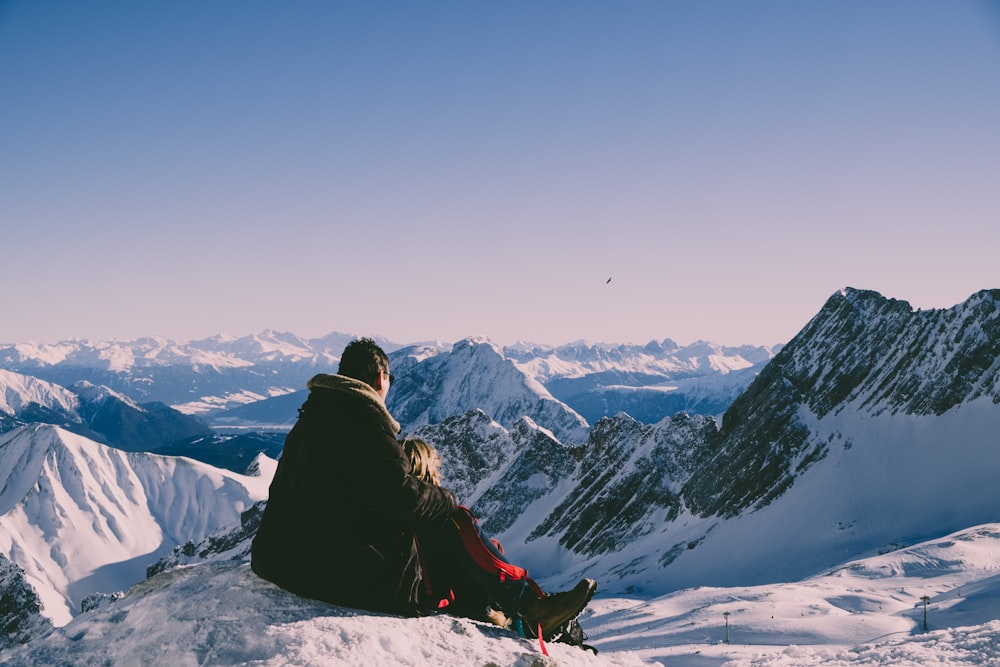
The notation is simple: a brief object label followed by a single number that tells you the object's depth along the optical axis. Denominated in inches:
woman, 297.1
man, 259.3
